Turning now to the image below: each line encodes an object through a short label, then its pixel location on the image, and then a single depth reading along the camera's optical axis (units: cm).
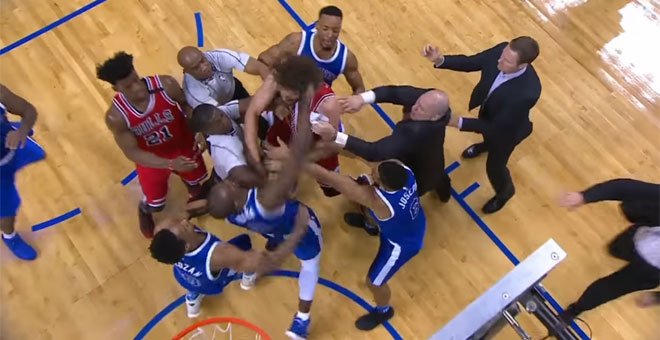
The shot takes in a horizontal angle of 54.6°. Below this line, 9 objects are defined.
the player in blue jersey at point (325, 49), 332
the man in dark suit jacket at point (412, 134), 316
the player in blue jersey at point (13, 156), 332
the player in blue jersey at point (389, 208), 293
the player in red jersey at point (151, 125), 306
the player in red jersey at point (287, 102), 311
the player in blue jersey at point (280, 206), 291
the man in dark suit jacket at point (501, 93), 325
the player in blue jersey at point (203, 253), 277
